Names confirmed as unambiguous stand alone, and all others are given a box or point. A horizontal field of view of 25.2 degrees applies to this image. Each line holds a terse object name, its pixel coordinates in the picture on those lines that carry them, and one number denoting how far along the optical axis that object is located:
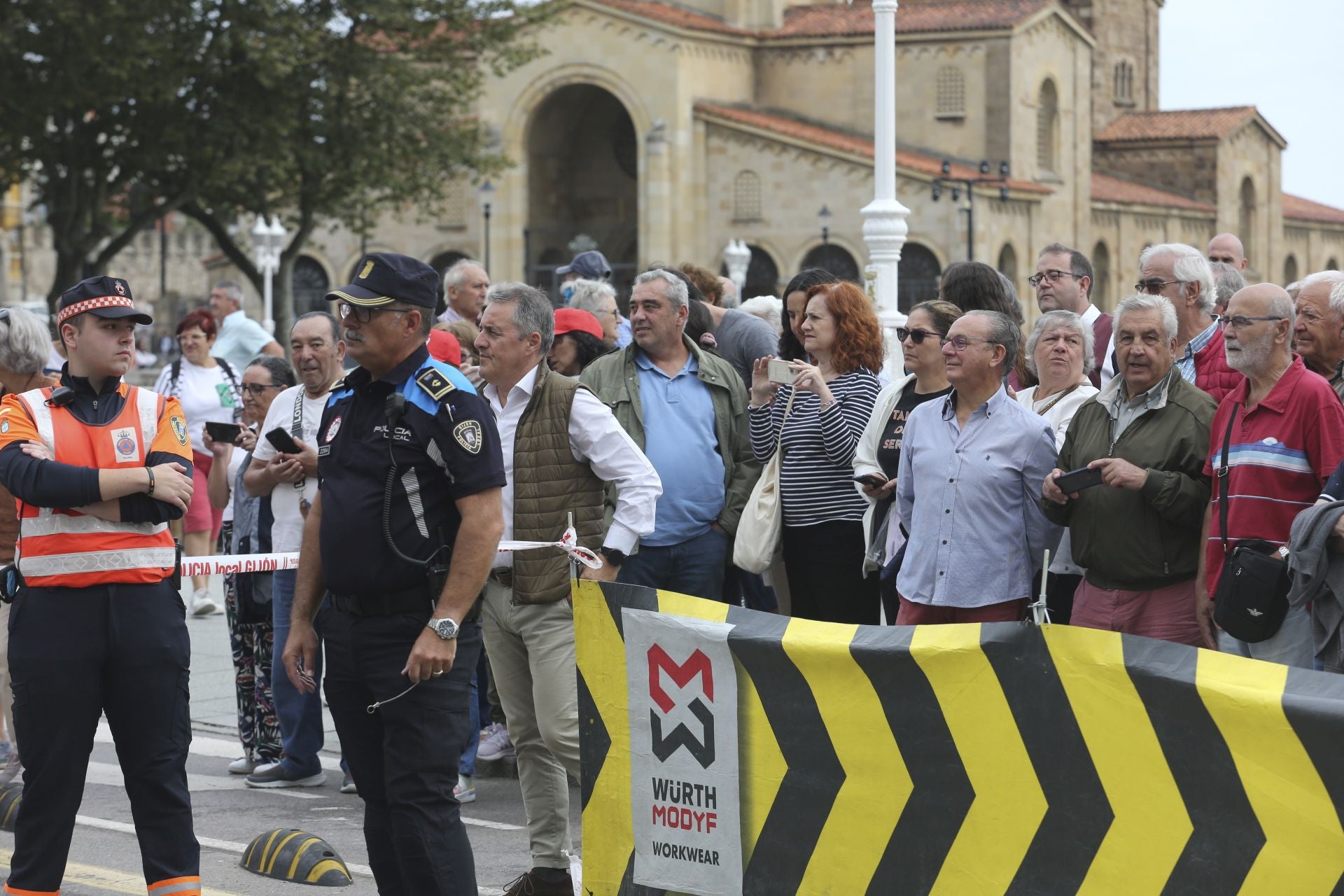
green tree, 61.66
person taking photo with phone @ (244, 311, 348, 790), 13.18
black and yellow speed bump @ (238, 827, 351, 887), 11.42
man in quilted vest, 10.92
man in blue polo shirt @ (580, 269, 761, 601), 12.49
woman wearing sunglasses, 12.26
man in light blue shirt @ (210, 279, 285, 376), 22.72
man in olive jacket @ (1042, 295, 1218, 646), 10.65
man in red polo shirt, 10.13
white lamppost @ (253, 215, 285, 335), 66.80
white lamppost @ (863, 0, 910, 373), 24.83
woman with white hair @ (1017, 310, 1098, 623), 12.49
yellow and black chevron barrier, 7.39
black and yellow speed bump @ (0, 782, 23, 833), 12.93
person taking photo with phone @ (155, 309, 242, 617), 20.36
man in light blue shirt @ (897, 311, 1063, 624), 10.81
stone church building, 82.68
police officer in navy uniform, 8.65
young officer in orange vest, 9.61
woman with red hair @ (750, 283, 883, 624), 12.81
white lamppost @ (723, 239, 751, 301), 78.94
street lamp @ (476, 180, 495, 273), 84.75
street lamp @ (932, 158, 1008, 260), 74.63
